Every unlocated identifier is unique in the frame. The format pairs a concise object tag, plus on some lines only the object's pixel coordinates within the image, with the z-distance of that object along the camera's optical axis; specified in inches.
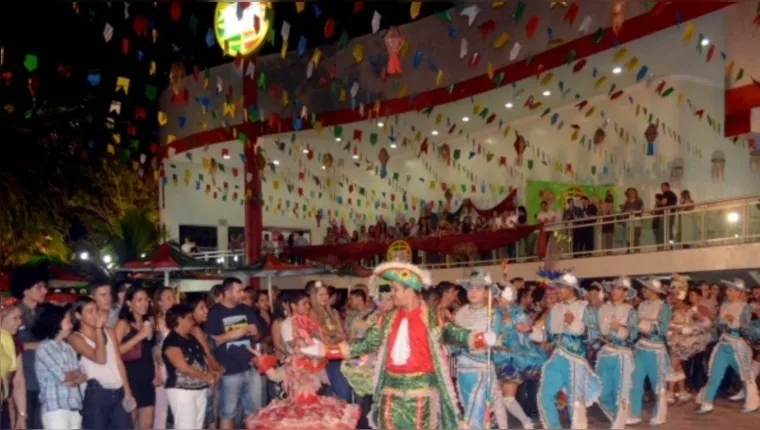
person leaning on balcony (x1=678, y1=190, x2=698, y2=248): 571.5
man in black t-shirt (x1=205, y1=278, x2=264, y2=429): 323.6
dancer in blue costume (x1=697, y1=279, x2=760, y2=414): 431.5
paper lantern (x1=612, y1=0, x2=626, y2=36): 549.9
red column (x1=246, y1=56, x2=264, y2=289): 866.8
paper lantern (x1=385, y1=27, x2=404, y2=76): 741.9
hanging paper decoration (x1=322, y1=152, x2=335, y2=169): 935.7
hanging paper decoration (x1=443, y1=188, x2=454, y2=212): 934.8
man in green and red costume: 250.8
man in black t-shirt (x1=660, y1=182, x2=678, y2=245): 583.5
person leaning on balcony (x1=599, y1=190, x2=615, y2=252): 629.3
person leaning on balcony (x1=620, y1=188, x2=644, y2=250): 609.9
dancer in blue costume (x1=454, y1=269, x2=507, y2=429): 320.8
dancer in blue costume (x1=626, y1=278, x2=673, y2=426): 390.9
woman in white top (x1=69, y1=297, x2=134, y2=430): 271.0
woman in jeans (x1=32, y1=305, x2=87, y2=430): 264.7
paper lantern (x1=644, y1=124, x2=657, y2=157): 703.8
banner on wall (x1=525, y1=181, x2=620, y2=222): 767.7
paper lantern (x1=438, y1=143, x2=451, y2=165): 901.8
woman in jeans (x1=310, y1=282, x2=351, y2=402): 394.6
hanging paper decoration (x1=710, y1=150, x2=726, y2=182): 669.9
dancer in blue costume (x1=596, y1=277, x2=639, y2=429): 366.3
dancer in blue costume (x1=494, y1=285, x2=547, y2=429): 349.4
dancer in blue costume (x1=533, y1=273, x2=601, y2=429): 339.9
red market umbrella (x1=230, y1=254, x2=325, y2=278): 645.9
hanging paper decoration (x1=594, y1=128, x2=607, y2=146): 758.5
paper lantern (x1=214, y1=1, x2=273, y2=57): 822.5
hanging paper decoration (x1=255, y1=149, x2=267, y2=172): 865.5
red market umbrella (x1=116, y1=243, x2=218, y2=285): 588.7
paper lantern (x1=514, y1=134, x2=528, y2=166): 806.5
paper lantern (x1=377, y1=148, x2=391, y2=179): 928.9
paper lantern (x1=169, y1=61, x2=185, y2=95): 877.6
